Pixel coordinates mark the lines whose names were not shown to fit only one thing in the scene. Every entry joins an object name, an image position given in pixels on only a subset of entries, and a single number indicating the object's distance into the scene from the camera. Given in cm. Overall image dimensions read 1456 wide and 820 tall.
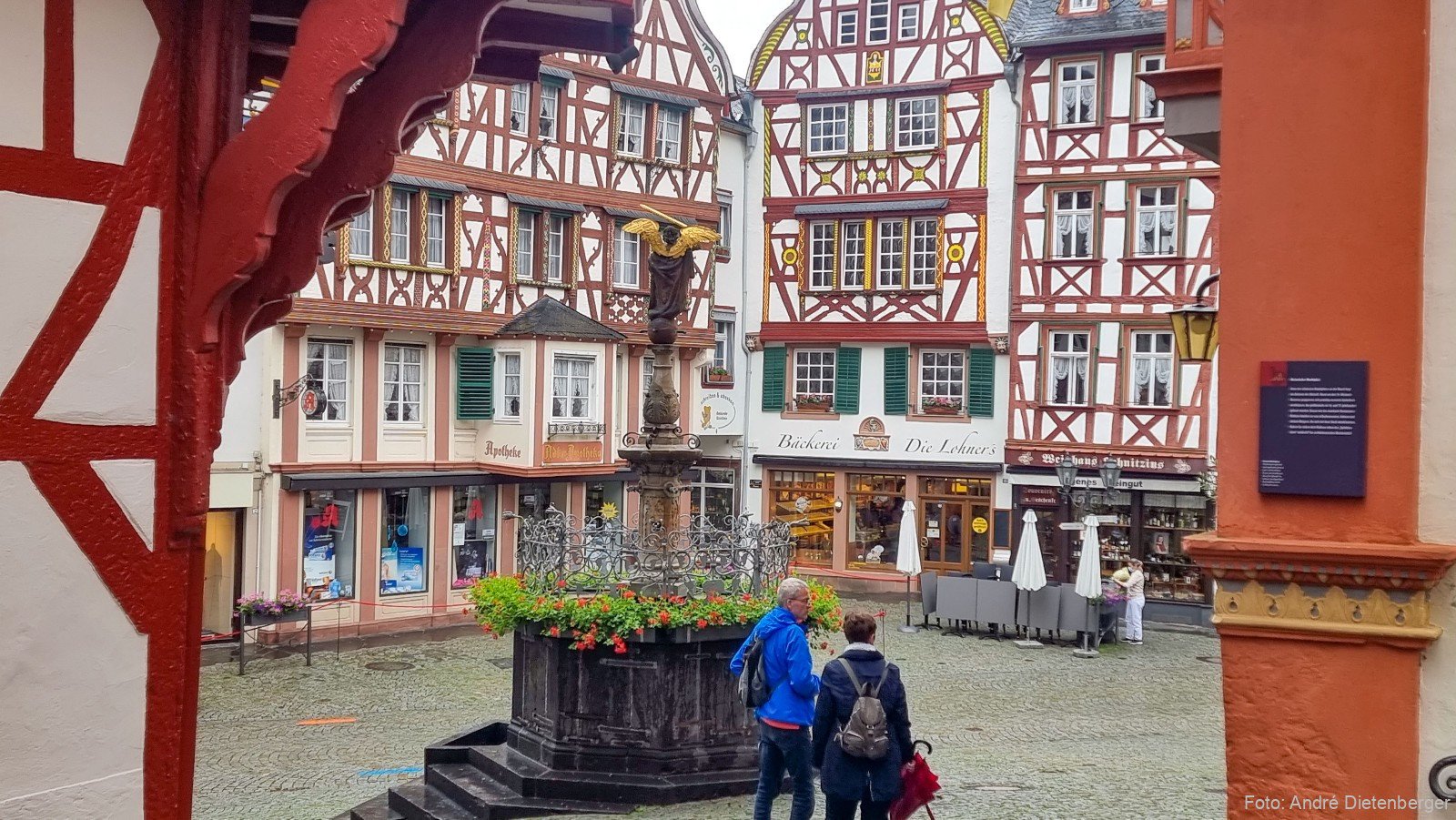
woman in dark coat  719
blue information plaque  495
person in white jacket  2162
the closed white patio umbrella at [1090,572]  2056
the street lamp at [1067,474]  2303
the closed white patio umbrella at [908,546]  2350
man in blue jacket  804
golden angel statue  1198
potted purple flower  1817
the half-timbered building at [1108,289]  2497
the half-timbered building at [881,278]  2725
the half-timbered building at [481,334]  2191
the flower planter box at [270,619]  1809
